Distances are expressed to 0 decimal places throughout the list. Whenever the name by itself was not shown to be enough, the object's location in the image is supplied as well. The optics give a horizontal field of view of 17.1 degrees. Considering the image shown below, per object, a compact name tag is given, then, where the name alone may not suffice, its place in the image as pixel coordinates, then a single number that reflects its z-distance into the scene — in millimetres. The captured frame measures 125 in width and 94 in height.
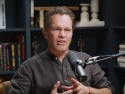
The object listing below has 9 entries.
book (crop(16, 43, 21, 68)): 4072
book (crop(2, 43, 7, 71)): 4006
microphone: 1637
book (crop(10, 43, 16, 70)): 4045
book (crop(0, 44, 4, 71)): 3991
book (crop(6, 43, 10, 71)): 4024
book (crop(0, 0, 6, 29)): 3988
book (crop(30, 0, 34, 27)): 4057
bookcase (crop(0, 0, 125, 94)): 4217
